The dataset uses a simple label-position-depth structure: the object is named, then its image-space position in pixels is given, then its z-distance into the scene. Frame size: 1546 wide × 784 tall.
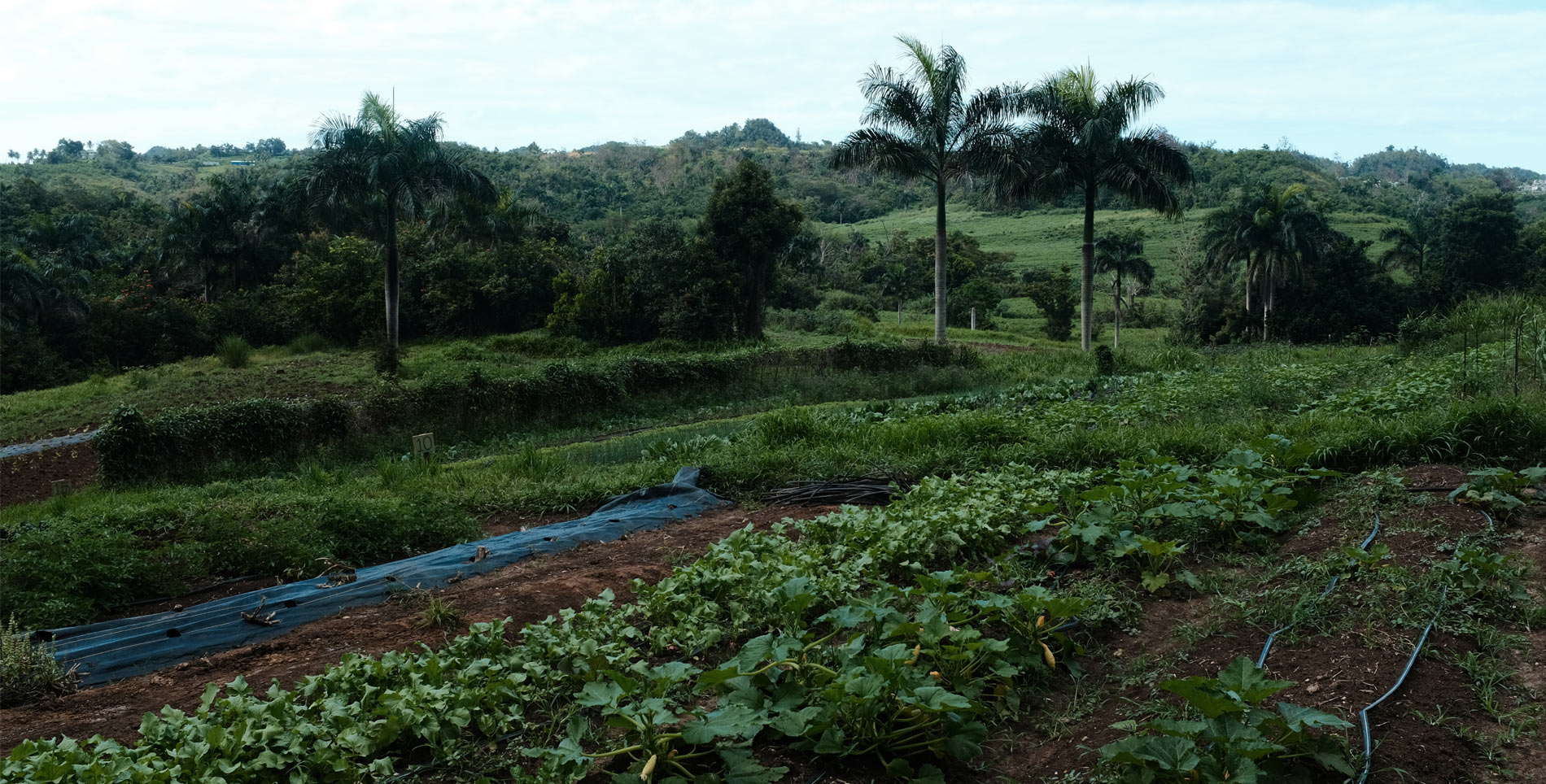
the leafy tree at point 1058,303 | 42.44
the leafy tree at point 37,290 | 27.25
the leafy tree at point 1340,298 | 38.09
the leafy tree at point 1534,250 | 38.33
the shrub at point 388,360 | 23.91
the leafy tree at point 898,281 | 46.75
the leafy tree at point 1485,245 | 38.97
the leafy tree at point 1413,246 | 42.38
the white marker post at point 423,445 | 11.56
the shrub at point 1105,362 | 20.53
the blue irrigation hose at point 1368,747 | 2.99
